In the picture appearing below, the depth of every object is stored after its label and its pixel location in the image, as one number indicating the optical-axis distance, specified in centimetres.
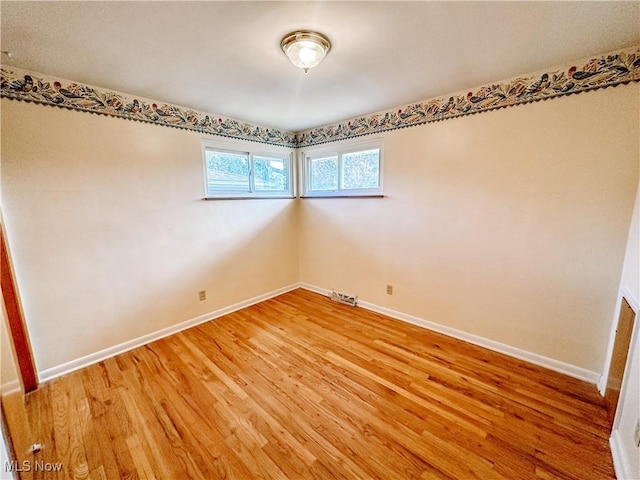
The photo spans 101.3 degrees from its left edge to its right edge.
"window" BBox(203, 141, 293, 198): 305
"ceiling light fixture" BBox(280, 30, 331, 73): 152
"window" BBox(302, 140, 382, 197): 312
